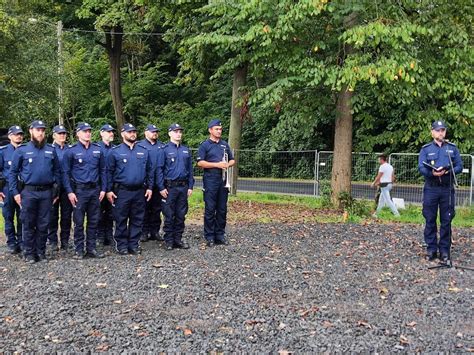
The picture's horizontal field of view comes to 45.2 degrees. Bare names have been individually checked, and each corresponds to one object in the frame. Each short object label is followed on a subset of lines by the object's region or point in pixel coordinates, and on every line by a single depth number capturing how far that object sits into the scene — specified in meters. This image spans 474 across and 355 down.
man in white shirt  14.64
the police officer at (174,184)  9.05
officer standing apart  8.27
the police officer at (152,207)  9.29
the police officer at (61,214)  8.98
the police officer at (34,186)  8.03
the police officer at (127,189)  8.66
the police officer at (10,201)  8.95
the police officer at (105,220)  9.24
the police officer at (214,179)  9.39
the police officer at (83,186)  8.45
